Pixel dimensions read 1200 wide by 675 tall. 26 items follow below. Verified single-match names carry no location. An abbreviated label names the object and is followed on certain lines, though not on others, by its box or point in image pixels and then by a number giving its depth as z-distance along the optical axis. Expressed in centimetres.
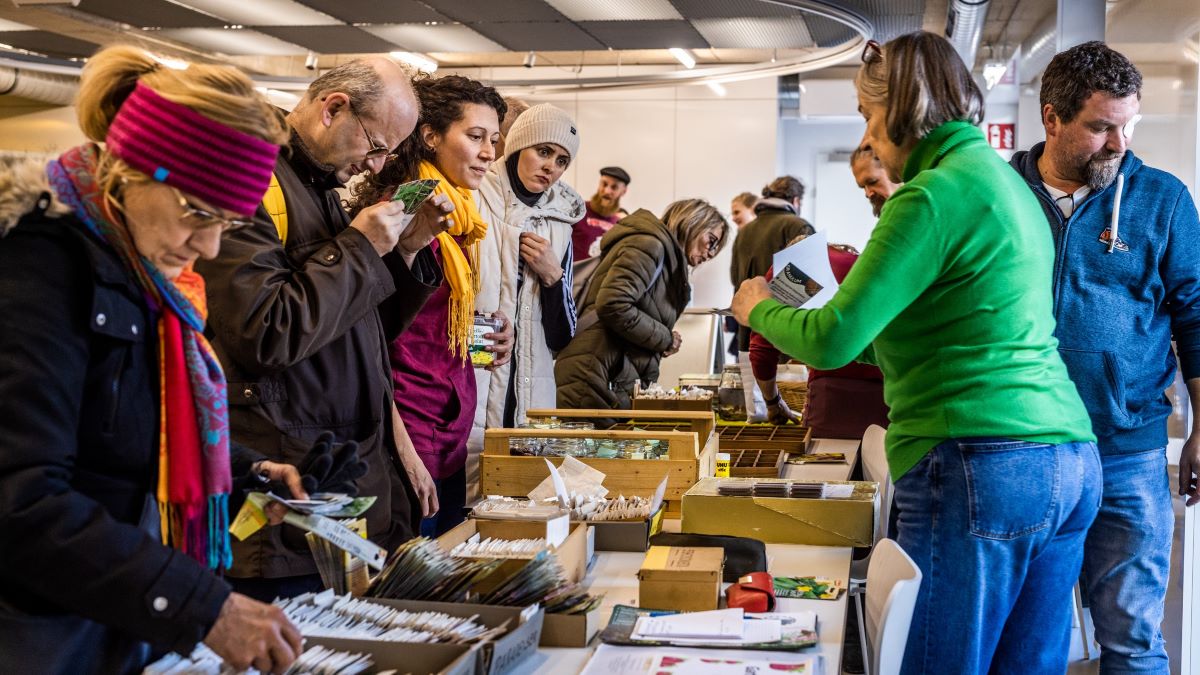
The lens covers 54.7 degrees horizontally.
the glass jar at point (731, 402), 447
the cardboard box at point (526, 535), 204
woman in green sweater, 187
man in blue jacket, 260
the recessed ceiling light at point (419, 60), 1075
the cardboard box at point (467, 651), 143
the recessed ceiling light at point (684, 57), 1056
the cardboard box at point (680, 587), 187
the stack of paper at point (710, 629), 170
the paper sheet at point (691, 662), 158
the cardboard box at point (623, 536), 230
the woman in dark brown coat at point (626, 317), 439
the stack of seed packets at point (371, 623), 150
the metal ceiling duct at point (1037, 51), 900
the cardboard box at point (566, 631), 170
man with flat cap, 793
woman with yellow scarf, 274
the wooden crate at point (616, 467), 265
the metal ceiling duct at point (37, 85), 1066
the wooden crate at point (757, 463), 320
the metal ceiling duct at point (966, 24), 746
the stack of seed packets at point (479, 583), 170
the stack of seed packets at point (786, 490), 247
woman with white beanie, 320
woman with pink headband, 124
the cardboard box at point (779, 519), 240
